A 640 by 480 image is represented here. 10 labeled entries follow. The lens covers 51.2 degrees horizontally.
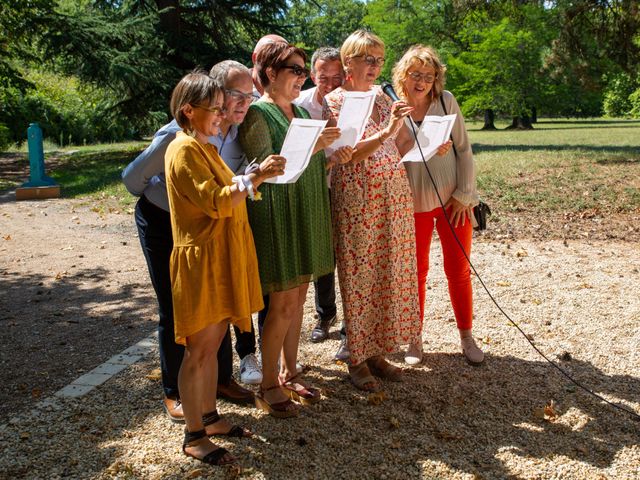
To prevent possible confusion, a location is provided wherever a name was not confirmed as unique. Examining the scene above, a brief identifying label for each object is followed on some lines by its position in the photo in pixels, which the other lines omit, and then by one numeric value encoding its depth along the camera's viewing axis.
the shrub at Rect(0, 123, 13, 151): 23.60
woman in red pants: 4.11
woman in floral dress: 3.77
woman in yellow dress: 2.80
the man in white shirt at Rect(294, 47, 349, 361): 4.10
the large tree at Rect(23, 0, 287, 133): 17.17
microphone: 3.89
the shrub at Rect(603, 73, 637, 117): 55.81
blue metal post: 13.26
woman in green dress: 3.33
